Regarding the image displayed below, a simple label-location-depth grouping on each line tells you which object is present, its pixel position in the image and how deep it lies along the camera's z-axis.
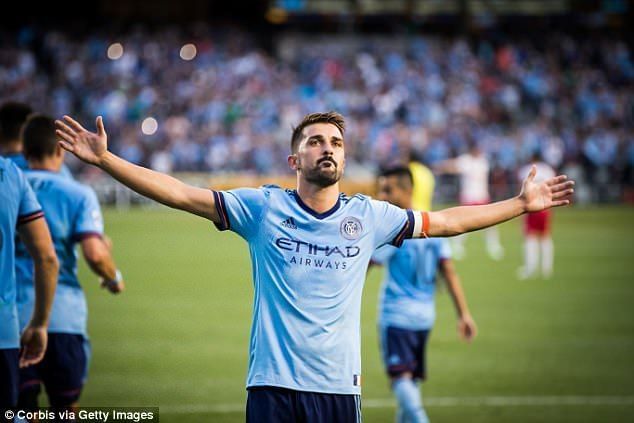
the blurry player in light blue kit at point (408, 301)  15.27
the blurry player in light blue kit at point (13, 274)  10.87
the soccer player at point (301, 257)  9.86
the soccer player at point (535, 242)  40.11
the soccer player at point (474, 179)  46.84
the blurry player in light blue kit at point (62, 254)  12.77
